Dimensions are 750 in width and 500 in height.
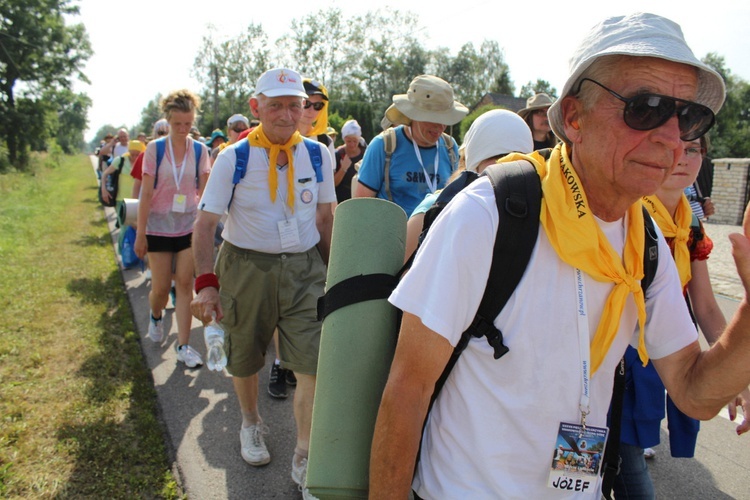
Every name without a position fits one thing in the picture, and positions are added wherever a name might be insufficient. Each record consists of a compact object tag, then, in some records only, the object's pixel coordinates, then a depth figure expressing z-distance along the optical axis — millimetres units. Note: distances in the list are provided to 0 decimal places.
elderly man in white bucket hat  1230
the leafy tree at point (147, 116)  98019
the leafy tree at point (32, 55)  37594
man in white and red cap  3129
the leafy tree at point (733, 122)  42188
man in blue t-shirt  3809
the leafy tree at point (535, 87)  75000
